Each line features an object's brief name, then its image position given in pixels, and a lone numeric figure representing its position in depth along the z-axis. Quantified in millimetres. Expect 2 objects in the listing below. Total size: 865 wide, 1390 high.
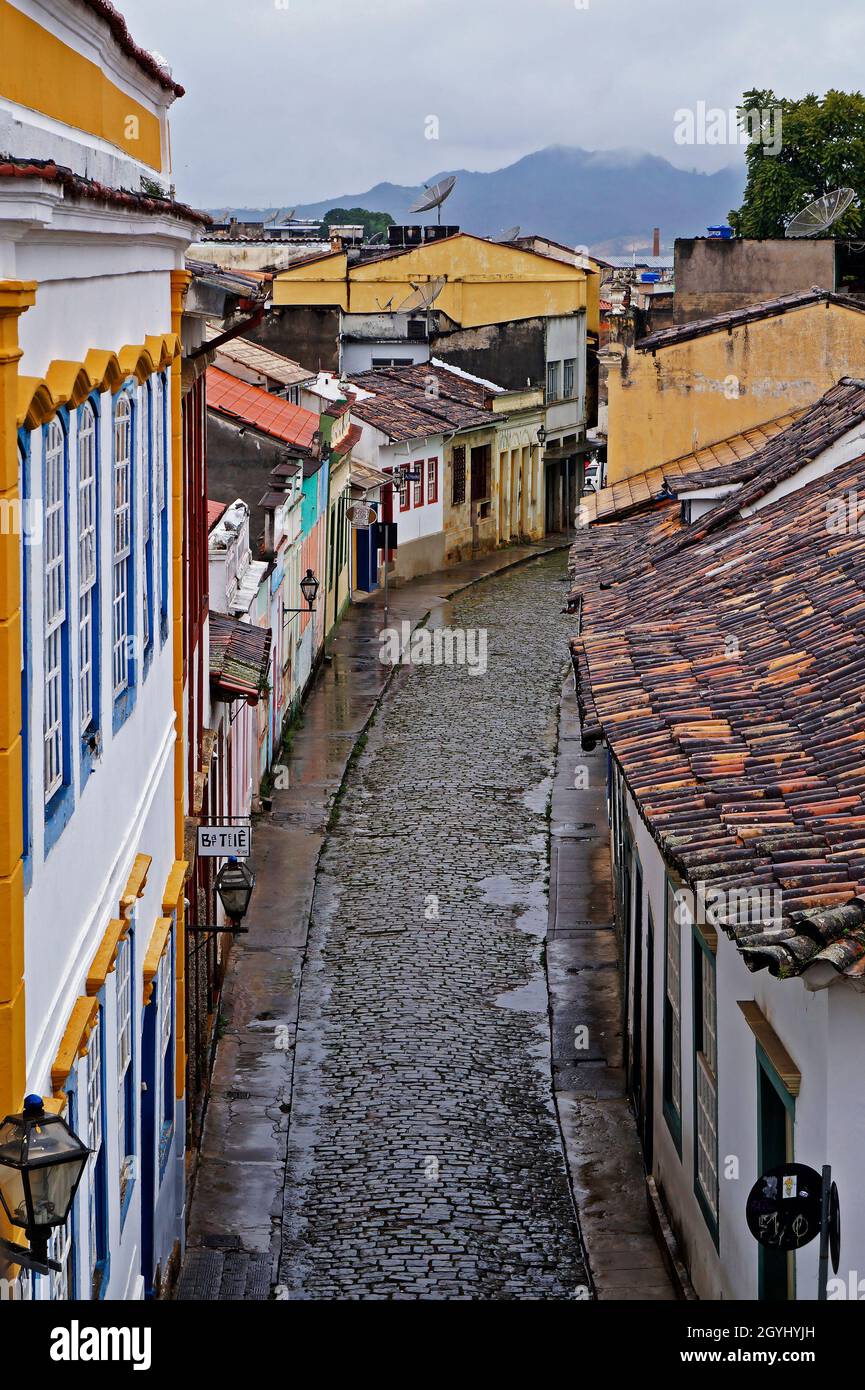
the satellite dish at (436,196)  56312
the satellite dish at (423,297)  50781
